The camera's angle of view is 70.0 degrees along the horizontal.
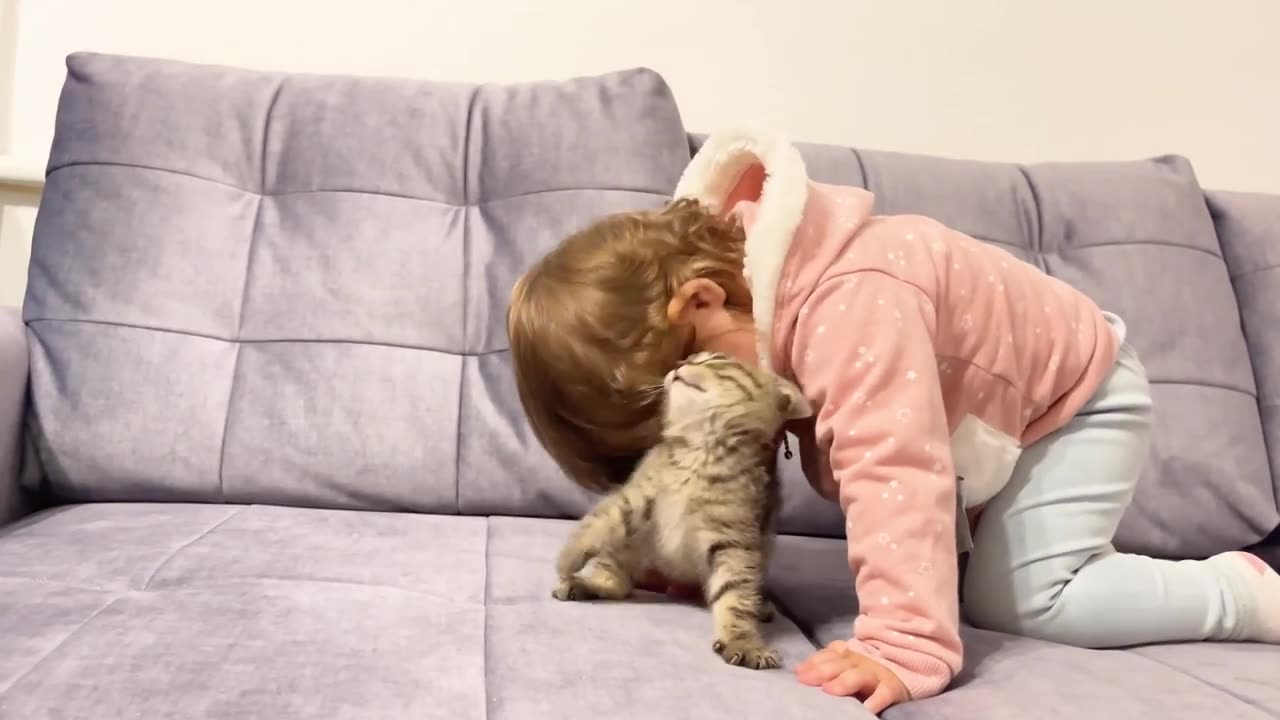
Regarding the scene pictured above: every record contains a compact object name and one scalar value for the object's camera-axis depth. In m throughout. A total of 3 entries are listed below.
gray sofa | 0.95
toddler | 0.91
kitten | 0.98
